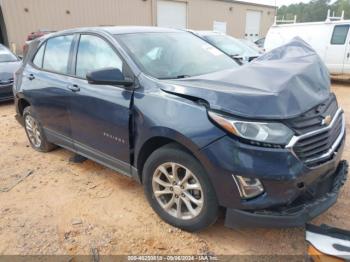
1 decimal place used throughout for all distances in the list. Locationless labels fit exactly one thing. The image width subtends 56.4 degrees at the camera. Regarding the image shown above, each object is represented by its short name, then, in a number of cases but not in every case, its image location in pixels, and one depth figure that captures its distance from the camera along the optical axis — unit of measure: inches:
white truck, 389.4
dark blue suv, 88.4
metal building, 687.1
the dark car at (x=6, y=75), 310.8
